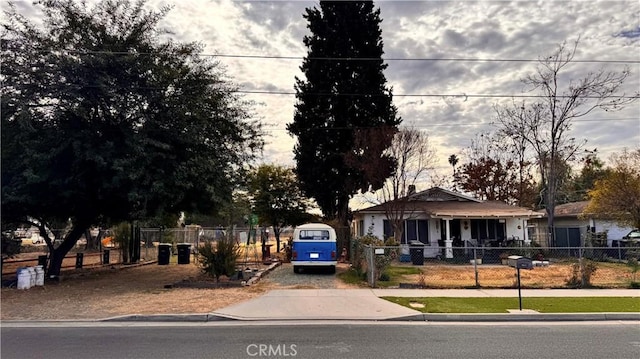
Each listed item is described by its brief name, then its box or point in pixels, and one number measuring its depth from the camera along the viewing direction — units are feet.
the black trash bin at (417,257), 70.44
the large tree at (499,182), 137.69
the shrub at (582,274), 47.37
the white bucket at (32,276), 49.16
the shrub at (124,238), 82.07
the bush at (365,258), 49.62
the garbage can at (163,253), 79.01
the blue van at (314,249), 59.06
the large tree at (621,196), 79.30
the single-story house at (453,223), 83.61
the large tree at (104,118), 46.03
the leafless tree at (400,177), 81.76
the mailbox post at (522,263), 35.27
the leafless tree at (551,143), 89.20
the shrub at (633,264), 48.98
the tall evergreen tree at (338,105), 90.48
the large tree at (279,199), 112.47
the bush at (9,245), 63.70
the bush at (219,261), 50.60
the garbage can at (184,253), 79.46
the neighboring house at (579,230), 92.43
